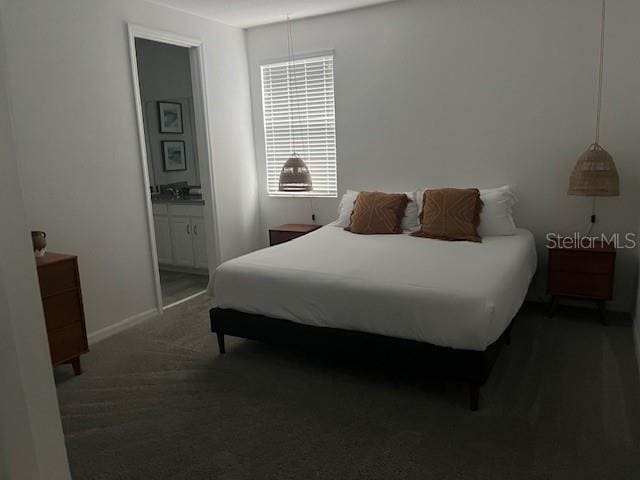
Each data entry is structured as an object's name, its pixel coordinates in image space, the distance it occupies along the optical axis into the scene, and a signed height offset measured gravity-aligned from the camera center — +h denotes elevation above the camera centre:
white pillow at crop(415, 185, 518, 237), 3.81 -0.53
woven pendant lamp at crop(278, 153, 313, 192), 4.66 -0.18
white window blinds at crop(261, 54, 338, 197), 4.84 +0.42
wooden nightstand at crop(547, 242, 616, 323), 3.55 -0.96
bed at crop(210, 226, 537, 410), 2.46 -0.80
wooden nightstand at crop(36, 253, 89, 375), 2.88 -0.85
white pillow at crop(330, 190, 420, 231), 4.16 -0.52
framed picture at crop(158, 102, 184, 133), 5.85 +0.56
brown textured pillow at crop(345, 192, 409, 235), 4.08 -0.52
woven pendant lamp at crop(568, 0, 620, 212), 3.43 -0.23
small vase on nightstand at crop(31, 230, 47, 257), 2.96 -0.45
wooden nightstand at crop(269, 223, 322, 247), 4.78 -0.74
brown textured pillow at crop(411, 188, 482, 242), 3.75 -0.52
